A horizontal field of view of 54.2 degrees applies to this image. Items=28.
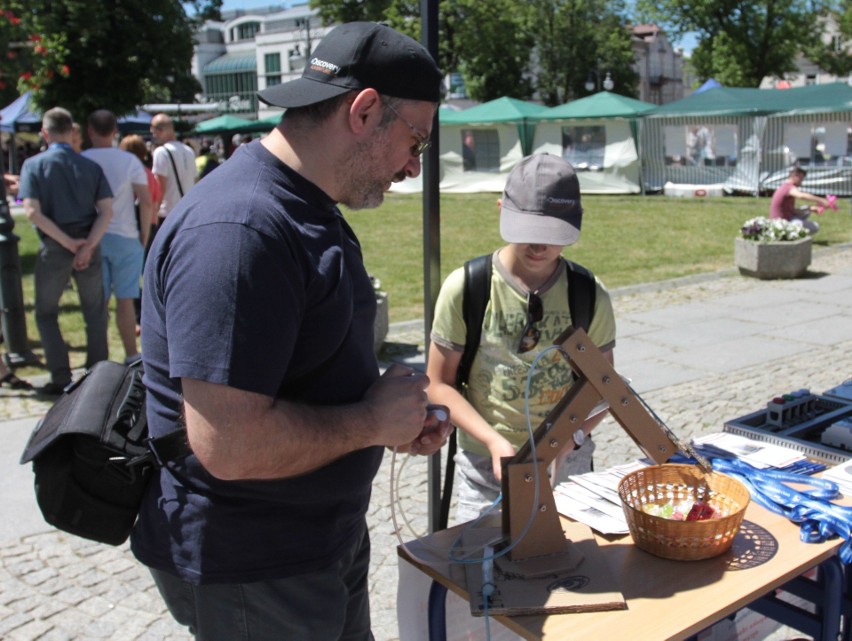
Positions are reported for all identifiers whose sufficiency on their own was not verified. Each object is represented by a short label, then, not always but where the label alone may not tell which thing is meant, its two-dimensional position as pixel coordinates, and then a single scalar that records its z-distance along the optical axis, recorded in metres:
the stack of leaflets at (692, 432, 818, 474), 2.39
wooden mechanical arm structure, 1.77
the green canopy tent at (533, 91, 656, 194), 22.27
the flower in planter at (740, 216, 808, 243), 10.23
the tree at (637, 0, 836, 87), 39.88
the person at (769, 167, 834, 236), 11.84
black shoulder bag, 1.65
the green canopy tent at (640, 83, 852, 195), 20.58
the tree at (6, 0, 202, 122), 20.52
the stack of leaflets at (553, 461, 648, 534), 2.02
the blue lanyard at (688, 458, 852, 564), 1.94
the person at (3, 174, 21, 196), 7.87
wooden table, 1.60
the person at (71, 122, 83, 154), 5.91
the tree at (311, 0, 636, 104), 44.59
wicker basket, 1.78
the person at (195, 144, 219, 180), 11.48
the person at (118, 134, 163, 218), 7.34
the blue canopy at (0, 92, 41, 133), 20.67
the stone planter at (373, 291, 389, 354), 6.72
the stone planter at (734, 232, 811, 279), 10.07
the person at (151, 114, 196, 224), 7.64
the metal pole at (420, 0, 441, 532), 2.63
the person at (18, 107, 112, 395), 5.61
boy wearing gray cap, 2.38
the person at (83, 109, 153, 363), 6.09
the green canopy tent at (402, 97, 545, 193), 23.11
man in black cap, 1.35
